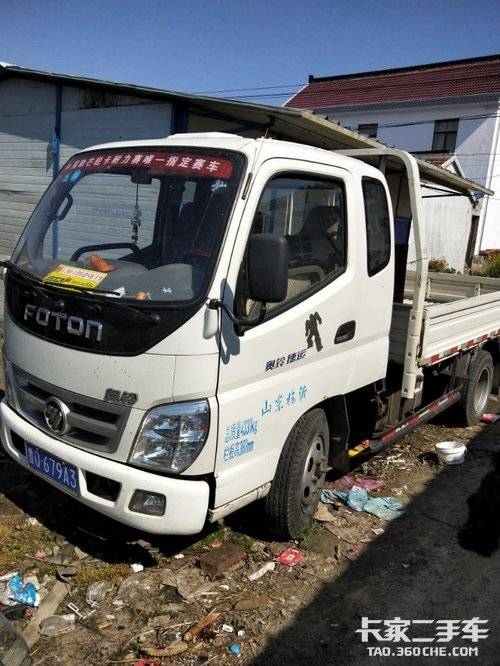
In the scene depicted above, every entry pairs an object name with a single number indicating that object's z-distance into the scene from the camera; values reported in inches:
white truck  103.1
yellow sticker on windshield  111.7
